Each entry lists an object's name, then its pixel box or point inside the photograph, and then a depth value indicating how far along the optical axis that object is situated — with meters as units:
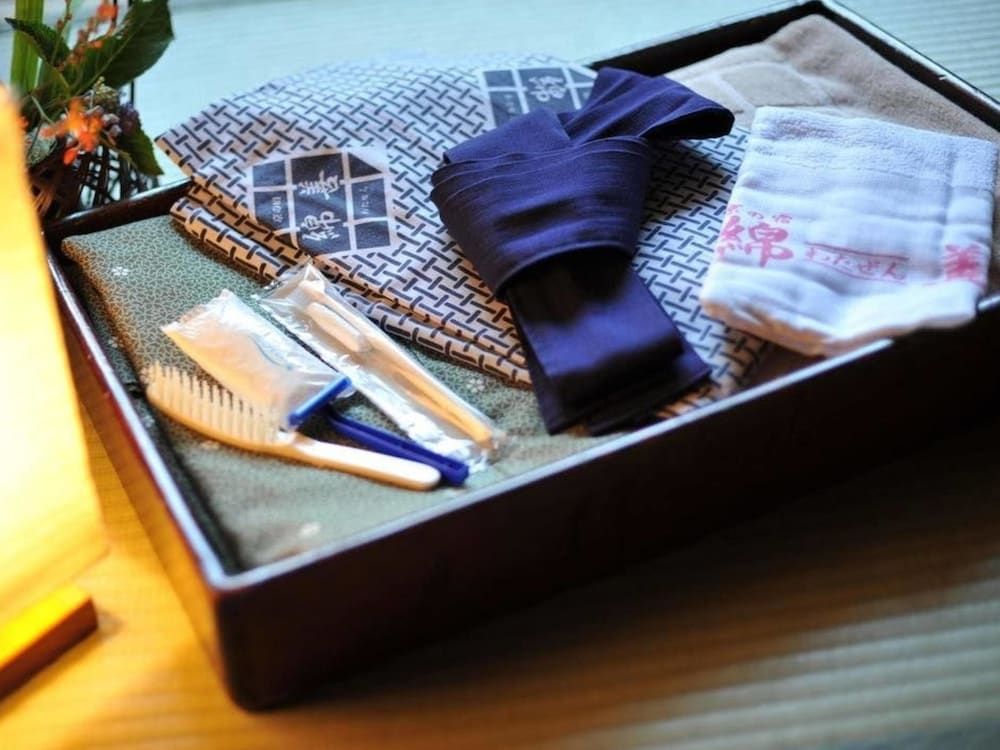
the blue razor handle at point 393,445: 0.85
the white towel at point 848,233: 0.89
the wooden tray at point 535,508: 0.76
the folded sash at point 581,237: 0.88
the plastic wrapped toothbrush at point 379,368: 0.89
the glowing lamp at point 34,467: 0.63
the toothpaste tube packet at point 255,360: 0.89
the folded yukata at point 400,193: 0.96
